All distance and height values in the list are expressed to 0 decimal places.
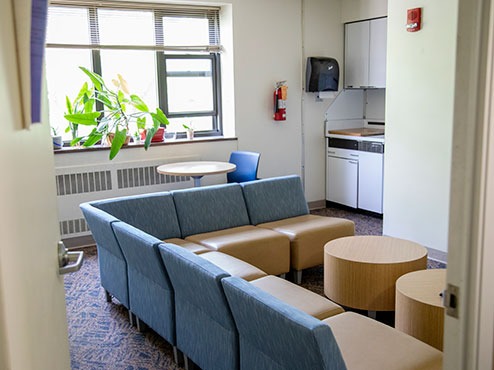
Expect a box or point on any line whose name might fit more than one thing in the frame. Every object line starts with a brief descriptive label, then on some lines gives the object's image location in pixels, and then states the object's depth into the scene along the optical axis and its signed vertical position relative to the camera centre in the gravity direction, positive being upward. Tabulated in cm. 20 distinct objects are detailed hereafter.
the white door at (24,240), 94 -27
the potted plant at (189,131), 586 -24
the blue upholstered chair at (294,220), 411 -93
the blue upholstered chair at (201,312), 231 -96
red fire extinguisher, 603 +7
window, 527 +59
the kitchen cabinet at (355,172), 583 -76
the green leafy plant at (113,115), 516 -4
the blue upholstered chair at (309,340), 178 -91
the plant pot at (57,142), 510 -29
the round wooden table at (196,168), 489 -57
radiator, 512 -74
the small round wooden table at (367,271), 330 -104
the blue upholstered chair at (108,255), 338 -97
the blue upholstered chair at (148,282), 284 -99
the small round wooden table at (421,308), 272 -106
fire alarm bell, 444 +72
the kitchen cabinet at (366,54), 591 +60
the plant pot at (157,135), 561 -27
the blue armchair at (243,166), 526 -58
